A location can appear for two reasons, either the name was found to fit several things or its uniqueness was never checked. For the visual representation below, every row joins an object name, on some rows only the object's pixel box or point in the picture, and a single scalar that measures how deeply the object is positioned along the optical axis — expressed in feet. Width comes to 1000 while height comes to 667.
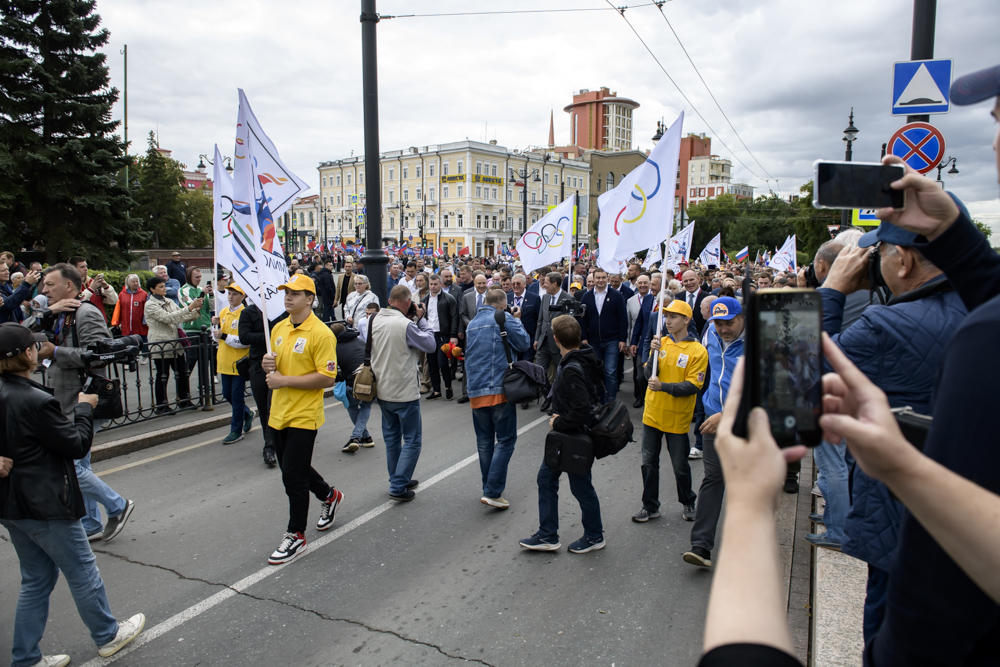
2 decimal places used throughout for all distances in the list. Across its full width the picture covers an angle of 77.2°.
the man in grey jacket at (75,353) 14.65
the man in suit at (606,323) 29.96
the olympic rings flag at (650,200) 20.13
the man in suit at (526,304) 33.45
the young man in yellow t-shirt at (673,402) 16.61
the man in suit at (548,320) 29.76
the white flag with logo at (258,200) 17.99
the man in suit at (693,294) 30.17
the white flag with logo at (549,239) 34.12
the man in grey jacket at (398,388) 18.79
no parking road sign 20.17
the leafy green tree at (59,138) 78.95
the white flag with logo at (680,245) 48.67
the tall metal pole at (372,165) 27.53
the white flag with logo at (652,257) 47.45
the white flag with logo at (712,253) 59.23
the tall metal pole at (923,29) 20.47
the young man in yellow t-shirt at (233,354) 23.75
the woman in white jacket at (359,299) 29.18
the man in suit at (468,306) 34.30
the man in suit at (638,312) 29.56
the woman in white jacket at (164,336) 27.71
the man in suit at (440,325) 33.58
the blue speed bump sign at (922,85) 19.81
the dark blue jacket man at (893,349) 7.50
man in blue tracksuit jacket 14.11
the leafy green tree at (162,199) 153.07
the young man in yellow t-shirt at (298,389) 15.26
